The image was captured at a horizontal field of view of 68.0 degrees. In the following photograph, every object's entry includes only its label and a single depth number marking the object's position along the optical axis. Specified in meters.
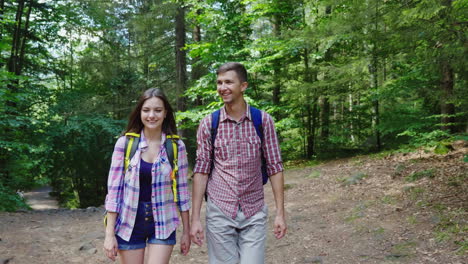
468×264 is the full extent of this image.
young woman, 2.49
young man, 2.54
